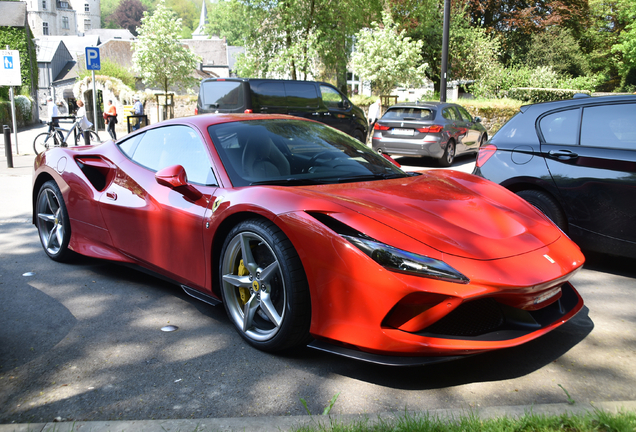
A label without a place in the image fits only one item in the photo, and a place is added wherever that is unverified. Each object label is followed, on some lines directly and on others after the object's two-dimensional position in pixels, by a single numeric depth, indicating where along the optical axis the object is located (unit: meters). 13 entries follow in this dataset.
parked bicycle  16.48
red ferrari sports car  2.59
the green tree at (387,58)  29.97
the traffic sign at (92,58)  14.84
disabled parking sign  15.78
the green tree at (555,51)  37.41
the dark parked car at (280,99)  13.54
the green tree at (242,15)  29.31
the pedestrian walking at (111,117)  22.75
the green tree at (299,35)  28.84
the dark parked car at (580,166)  4.50
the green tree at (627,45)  46.00
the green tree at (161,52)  42.66
